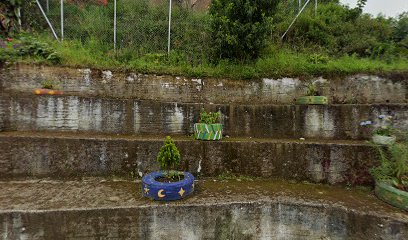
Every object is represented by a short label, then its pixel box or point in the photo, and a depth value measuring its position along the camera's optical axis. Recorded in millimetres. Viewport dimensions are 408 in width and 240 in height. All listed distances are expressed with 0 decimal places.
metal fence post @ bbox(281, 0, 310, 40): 6801
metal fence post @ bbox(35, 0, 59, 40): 6230
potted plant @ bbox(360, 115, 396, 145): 3746
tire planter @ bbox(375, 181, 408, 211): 2908
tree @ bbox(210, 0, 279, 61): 5293
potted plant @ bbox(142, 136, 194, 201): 3024
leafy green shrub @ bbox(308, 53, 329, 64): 5719
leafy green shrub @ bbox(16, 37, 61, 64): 4887
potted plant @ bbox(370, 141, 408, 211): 2980
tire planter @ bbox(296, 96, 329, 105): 4500
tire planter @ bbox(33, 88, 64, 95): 4262
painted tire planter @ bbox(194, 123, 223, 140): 4023
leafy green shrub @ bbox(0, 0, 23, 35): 5637
